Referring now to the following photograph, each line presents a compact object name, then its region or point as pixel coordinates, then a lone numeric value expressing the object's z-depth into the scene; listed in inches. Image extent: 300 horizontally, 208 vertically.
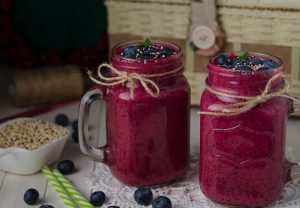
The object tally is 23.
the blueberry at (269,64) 23.1
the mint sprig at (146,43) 25.4
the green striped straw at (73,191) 24.4
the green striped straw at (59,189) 24.5
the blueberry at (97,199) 24.6
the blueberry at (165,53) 24.7
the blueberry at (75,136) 30.2
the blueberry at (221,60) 23.6
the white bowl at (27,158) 26.3
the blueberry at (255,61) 23.4
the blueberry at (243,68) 22.9
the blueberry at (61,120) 31.5
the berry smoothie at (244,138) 22.7
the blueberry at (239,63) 23.3
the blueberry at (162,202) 23.8
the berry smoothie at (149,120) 24.3
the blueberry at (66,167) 27.2
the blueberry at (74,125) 30.9
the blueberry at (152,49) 25.0
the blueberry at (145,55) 24.5
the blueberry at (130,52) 24.6
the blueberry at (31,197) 24.8
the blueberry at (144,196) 24.3
